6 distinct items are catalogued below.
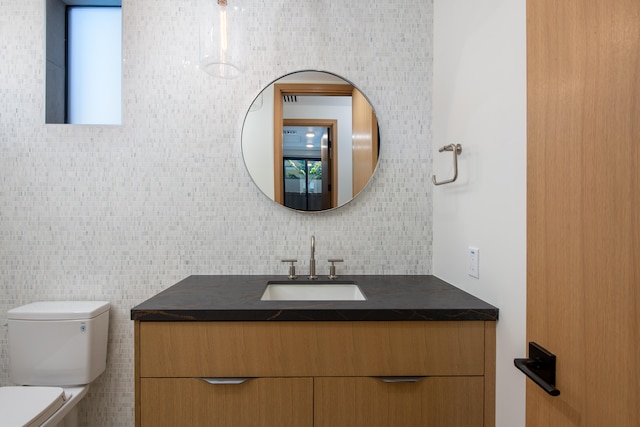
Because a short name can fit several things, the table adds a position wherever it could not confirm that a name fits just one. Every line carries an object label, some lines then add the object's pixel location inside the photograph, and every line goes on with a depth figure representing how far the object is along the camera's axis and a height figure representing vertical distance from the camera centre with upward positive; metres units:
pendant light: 1.55 +0.84
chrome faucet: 1.62 -0.24
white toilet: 1.48 -0.61
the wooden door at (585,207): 0.50 +0.01
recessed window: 1.70 +0.78
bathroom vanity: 1.09 -0.51
